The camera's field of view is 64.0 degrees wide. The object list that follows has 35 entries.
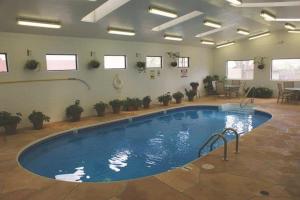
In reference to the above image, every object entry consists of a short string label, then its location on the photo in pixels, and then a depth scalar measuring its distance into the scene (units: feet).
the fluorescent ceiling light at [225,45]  44.06
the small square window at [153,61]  35.88
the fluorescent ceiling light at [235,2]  20.44
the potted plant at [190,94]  39.70
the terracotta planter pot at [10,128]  21.36
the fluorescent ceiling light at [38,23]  19.86
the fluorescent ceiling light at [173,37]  32.52
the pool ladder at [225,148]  13.37
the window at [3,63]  22.44
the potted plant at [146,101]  33.40
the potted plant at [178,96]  37.11
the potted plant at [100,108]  28.58
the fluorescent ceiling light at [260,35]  39.75
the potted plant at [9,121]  20.95
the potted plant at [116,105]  30.04
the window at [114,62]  30.60
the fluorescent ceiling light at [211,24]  27.59
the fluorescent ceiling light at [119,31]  25.92
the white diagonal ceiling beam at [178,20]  26.12
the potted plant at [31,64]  23.30
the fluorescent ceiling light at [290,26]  32.01
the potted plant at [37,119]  22.94
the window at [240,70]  43.19
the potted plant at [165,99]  35.39
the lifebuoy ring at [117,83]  31.30
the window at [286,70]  38.63
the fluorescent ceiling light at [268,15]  24.27
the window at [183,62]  40.72
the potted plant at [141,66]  33.12
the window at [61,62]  25.56
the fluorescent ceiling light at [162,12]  21.15
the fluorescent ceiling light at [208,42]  40.12
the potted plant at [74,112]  26.04
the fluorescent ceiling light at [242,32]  35.15
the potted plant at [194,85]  41.70
